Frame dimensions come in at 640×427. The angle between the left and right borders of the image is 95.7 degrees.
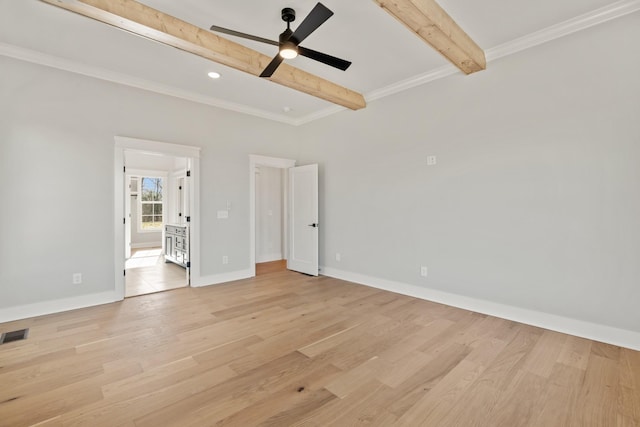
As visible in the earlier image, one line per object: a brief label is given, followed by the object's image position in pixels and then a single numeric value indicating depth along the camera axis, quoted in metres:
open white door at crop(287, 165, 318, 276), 5.38
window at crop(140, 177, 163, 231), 8.94
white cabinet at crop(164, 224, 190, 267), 5.73
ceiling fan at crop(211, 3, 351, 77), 2.28
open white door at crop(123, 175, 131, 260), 7.17
